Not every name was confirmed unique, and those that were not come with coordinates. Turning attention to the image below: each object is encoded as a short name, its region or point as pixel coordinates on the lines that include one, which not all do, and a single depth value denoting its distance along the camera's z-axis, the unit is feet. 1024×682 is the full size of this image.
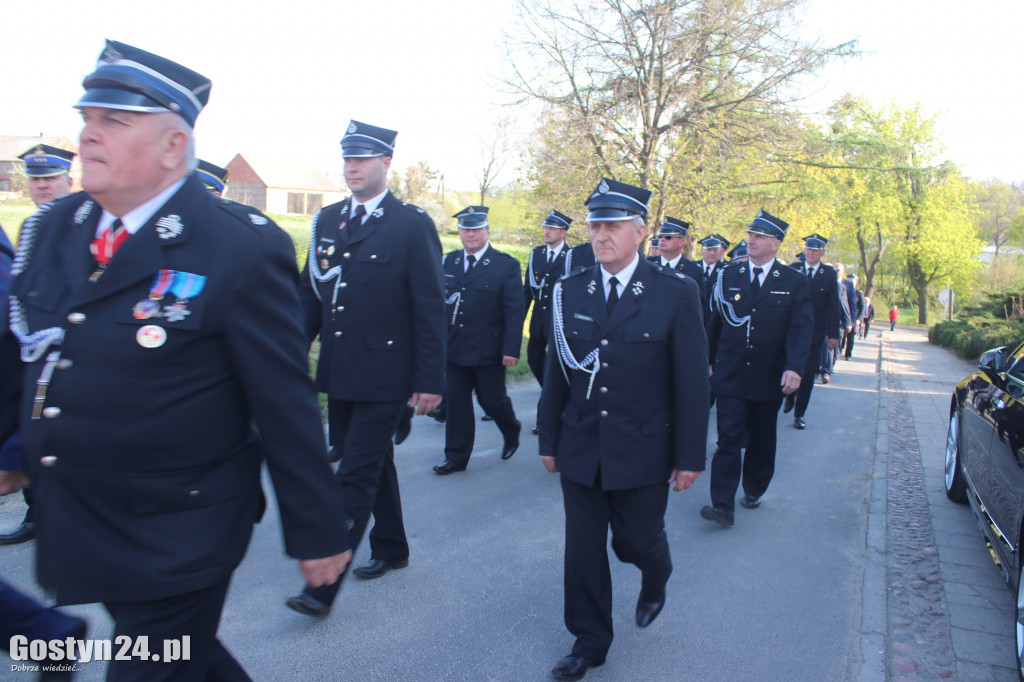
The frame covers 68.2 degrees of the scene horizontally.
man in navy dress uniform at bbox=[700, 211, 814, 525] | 17.67
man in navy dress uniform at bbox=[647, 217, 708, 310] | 29.30
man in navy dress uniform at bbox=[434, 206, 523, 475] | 20.98
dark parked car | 12.62
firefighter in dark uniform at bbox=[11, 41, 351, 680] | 5.87
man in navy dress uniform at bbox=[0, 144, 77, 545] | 17.15
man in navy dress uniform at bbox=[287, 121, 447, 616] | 12.55
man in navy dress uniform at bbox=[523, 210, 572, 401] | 26.61
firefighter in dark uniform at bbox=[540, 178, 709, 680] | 10.87
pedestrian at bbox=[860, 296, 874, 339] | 86.75
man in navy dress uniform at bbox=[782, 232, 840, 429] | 29.48
